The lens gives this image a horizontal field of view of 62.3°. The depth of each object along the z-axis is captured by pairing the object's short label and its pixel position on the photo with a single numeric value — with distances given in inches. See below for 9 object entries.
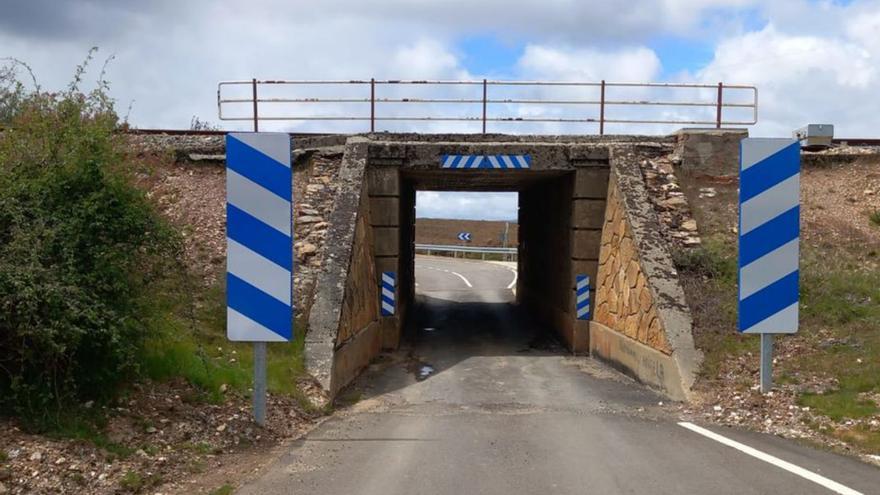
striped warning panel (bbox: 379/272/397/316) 593.6
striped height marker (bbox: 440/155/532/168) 596.7
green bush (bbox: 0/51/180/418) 207.0
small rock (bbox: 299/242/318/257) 494.0
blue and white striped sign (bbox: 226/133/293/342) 266.5
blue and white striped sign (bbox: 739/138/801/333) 323.0
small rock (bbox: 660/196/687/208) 562.9
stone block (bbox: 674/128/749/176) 608.1
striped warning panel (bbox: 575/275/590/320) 589.9
